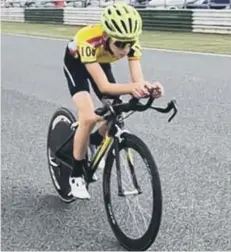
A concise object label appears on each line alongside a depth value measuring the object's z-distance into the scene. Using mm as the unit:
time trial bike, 4703
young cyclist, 4770
